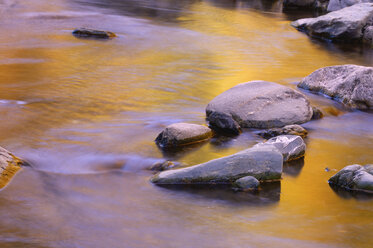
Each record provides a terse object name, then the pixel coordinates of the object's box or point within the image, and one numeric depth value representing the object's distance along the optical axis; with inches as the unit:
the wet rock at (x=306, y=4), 819.4
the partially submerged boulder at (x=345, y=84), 291.3
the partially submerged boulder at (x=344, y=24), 539.8
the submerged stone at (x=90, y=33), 472.7
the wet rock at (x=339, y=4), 703.1
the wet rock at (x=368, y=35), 532.4
